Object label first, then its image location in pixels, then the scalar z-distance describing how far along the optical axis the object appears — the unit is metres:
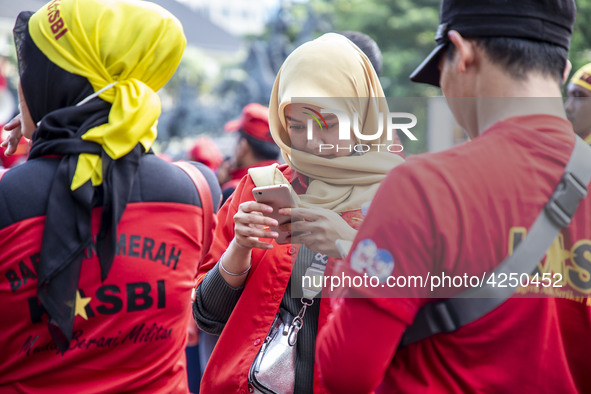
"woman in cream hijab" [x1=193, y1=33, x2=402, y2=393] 3.31
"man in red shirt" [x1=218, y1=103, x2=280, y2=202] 5.66
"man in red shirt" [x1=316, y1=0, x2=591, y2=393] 2.89
